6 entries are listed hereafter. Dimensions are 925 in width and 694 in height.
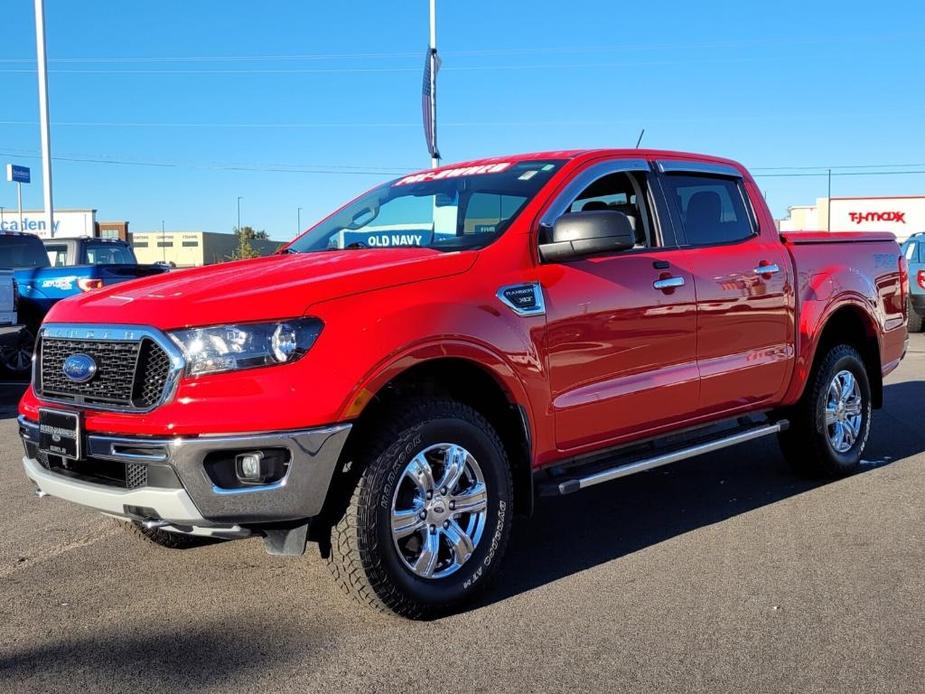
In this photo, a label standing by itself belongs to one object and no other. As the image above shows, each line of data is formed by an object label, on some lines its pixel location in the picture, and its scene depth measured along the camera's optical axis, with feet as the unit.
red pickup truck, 10.90
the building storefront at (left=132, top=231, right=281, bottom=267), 319.06
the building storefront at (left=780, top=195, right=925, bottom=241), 155.02
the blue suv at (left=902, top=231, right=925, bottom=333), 58.44
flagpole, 61.67
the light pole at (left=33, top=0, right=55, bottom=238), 71.72
